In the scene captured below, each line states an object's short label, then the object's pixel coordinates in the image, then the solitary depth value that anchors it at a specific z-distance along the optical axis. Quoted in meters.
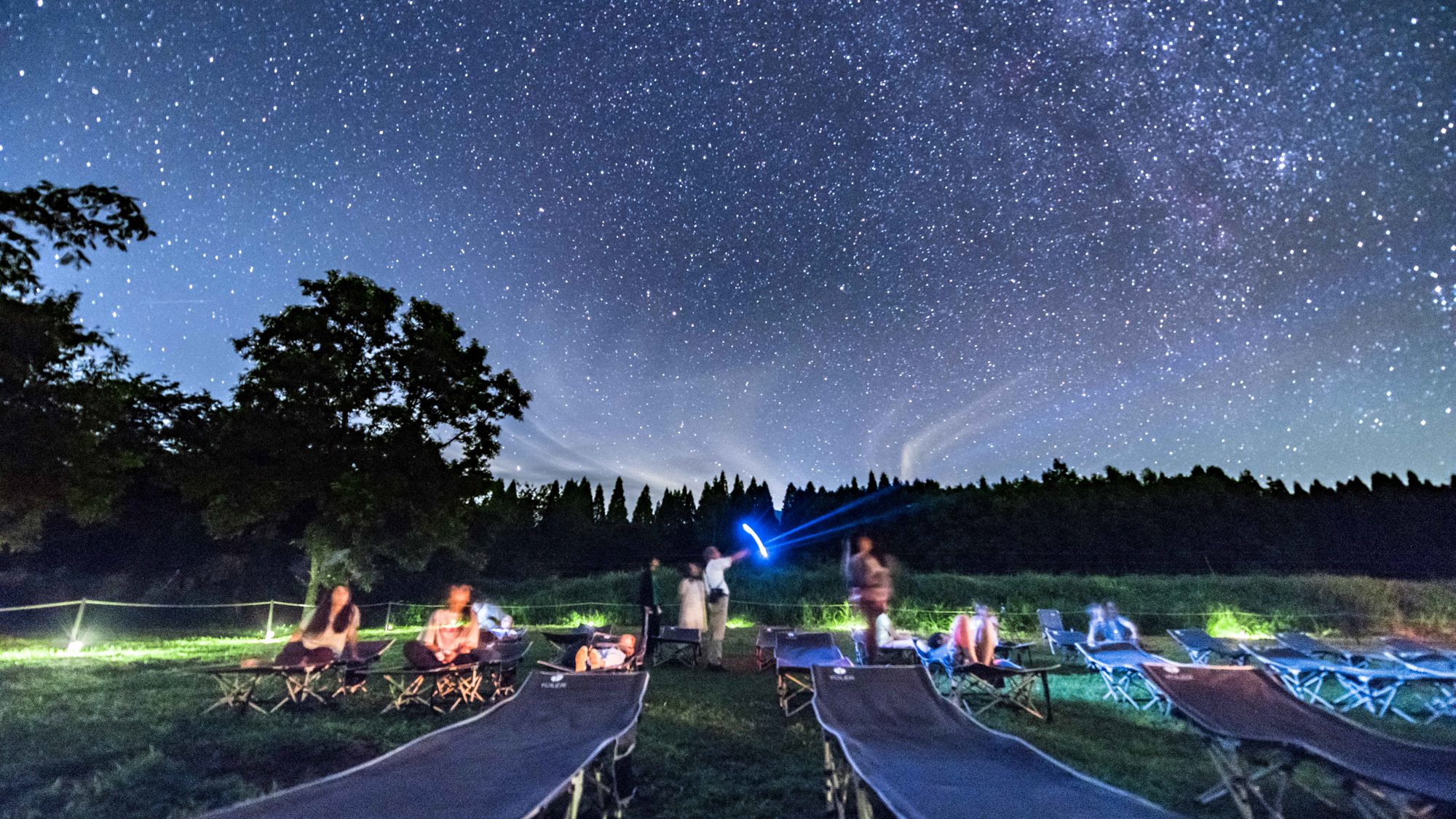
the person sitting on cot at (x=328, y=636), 7.10
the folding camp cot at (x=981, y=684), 6.61
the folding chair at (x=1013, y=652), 8.74
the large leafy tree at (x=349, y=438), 18.14
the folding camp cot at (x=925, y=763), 3.00
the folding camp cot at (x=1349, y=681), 6.58
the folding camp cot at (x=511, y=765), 2.94
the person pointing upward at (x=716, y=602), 10.46
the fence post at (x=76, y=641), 12.10
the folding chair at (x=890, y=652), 8.83
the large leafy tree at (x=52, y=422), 15.37
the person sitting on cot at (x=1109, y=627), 10.52
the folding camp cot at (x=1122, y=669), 7.55
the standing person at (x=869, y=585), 8.50
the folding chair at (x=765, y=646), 10.10
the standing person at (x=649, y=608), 10.77
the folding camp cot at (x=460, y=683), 6.77
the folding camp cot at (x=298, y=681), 6.56
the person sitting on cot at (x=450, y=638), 6.93
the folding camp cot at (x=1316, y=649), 8.87
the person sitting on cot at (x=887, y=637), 8.91
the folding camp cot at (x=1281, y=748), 3.21
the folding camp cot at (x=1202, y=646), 9.35
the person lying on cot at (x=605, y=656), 7.50
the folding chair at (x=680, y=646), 10.19
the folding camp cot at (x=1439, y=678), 6.44
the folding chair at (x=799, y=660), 7.33
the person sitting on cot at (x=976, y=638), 7.28
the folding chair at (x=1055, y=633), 10.32
